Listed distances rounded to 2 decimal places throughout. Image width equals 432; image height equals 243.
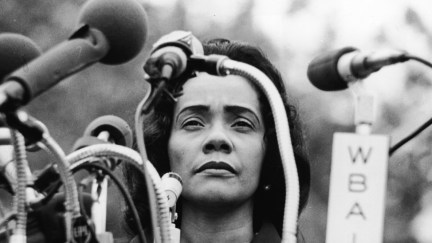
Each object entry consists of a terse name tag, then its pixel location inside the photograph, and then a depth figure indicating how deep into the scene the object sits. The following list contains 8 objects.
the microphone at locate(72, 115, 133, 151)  2.28
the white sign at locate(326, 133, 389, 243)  2.08
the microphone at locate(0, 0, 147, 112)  2.01
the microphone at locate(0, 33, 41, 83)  2.12
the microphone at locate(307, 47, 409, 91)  2.11
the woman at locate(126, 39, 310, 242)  2.63
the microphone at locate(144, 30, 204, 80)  2.15
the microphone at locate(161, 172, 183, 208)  2.45
